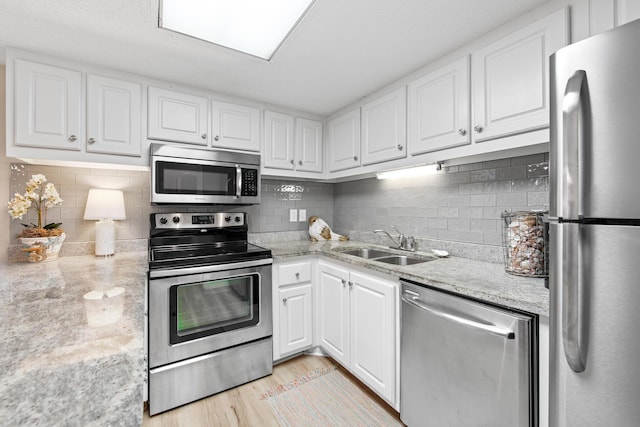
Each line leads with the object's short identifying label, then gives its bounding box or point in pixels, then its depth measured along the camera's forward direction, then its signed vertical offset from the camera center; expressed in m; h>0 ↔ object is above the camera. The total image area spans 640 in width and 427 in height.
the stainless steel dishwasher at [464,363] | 1.05 -0.64
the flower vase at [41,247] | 1.69 -0.21
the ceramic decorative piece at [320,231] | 2.83 -0.18
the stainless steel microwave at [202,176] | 1.96 +0.28
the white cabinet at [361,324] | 1.62 -0.72
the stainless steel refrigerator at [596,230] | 0.70 -0.04
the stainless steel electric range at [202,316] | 1.69 -0.67
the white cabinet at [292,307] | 2.12 -0.72
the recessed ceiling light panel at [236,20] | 1.28 +0.94
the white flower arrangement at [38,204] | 1.67 +0.06
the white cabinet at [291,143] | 2.46 +0.64
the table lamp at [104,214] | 1.96 -0.01
